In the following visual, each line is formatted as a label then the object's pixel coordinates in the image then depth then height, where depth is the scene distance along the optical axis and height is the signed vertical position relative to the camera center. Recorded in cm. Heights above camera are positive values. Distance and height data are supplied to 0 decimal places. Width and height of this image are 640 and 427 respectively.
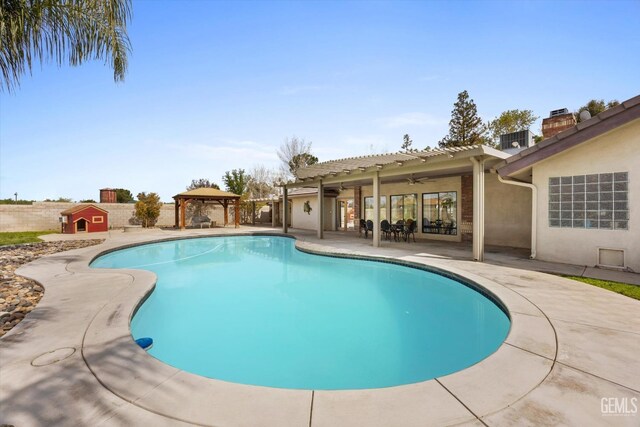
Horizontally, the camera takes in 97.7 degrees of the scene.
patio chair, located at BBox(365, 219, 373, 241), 1466 -77
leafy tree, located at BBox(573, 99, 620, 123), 2601 +1010
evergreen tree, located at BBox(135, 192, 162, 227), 2027 +22
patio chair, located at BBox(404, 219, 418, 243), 1277 -77
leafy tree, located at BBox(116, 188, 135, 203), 3719 +223
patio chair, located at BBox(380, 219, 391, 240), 1351 -76
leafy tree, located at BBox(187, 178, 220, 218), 2330 +24
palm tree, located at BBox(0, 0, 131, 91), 467 +333
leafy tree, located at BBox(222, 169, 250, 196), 3462 +383
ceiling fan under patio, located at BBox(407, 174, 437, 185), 1316 +153
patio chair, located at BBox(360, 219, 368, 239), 1466 -71
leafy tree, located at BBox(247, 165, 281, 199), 4059 +455
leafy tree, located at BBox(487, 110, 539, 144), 2933 +969
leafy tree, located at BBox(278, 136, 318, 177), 3844 +807
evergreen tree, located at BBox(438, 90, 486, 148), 3219 +1025
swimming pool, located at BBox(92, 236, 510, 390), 370 -205
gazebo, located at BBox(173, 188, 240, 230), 1934 +103
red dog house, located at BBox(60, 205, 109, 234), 1697 -47
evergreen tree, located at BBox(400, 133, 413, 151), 4262 +1075
